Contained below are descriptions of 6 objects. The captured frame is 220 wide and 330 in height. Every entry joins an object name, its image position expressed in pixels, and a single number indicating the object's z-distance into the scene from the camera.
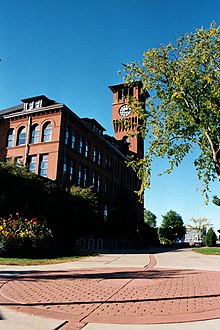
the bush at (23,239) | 16.14
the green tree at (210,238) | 42.66
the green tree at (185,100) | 15.36
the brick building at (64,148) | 34.41
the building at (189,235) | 148.27
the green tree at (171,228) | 71.25
